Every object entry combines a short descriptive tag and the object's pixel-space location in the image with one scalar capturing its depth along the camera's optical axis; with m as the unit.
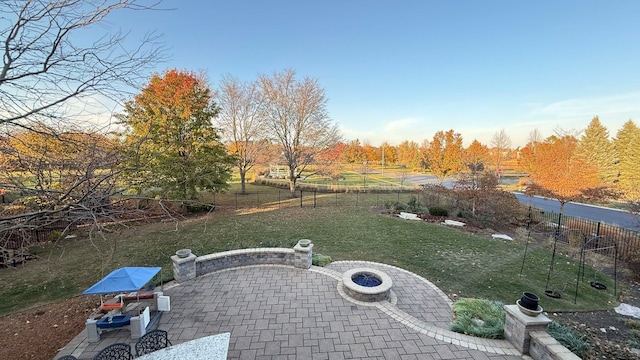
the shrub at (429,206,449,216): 15.04
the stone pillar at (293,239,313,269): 7.30
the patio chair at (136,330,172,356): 3.59
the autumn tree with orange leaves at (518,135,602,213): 14.45
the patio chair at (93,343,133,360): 3.26
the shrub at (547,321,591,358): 4.36
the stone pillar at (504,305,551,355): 4.16
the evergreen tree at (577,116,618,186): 28.83
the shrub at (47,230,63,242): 11.22
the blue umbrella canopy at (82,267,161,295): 4.63
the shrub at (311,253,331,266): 7.99
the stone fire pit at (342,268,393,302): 5.79
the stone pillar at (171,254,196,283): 6.58
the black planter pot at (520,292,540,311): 4.16
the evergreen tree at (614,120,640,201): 25.42
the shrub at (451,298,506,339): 4.76
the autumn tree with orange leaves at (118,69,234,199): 12.88
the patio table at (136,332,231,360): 3.24
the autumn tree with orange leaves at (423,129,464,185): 23.52
